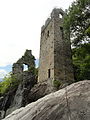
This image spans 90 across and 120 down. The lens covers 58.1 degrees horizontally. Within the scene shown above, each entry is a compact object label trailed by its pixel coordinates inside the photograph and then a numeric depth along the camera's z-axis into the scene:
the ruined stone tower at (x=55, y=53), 9.80
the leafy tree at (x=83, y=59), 8.51
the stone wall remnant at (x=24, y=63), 13.14
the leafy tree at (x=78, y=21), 9.57
